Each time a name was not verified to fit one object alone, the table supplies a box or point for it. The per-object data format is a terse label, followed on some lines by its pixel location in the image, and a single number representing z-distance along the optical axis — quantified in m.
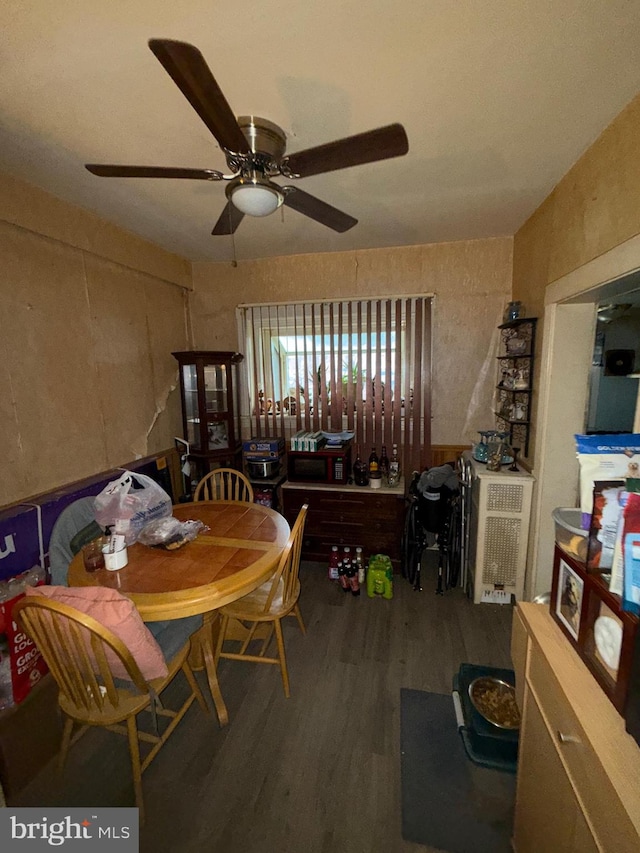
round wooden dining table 1.43
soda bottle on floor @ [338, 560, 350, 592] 2.74
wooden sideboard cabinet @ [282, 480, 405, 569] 2.90
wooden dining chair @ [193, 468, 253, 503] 2.70
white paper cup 1.62
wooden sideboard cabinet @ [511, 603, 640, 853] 0.68
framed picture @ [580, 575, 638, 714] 0.77
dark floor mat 1.31
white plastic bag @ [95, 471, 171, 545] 1.80
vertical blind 3.18
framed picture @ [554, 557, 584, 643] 0.96
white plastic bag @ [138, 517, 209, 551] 1.83
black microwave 3.02
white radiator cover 2.42
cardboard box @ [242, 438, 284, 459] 3.25
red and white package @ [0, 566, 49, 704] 1.60
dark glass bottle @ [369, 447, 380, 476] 3.01
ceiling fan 0.91
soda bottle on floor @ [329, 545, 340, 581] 2.88
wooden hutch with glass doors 3.17
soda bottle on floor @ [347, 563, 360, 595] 2.71
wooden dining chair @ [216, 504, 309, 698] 1.82
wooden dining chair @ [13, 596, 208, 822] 1.20
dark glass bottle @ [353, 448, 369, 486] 3.05
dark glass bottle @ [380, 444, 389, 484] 3.24
